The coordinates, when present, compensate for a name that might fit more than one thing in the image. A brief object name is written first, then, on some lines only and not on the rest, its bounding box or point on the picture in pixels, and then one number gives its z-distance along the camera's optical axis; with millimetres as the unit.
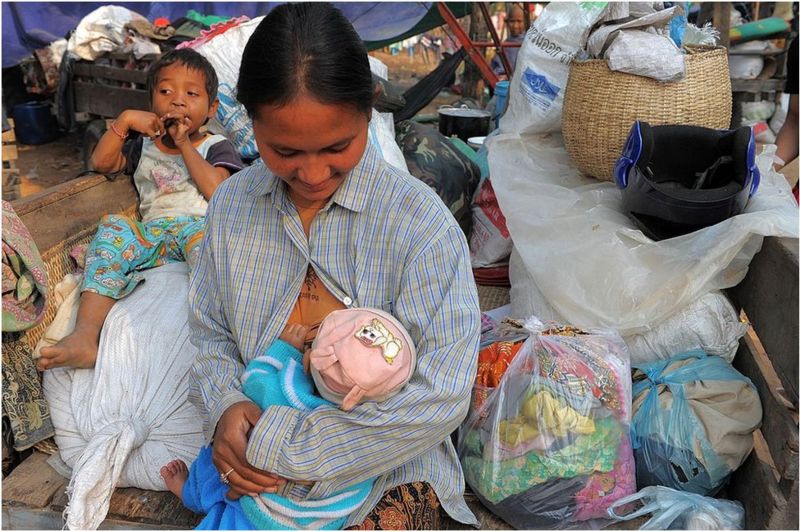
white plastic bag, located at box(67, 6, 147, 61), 5453
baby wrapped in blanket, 1197
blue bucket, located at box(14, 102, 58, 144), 7312
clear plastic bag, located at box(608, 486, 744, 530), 1554
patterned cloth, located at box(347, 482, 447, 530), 1388
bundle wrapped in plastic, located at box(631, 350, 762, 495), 1639
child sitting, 2254
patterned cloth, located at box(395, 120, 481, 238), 3076
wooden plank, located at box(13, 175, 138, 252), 2074
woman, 1171
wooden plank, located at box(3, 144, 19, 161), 4375
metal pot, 4016
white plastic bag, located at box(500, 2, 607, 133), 2795
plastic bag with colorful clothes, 1605
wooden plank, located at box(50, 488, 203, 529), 1624
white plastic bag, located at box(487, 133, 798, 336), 1822
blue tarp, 6758
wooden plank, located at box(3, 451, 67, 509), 1682
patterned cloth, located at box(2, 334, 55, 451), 1780
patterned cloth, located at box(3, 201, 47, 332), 1729
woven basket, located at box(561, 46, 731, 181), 2328
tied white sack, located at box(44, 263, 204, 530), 1628
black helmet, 1936
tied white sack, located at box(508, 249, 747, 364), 1864
